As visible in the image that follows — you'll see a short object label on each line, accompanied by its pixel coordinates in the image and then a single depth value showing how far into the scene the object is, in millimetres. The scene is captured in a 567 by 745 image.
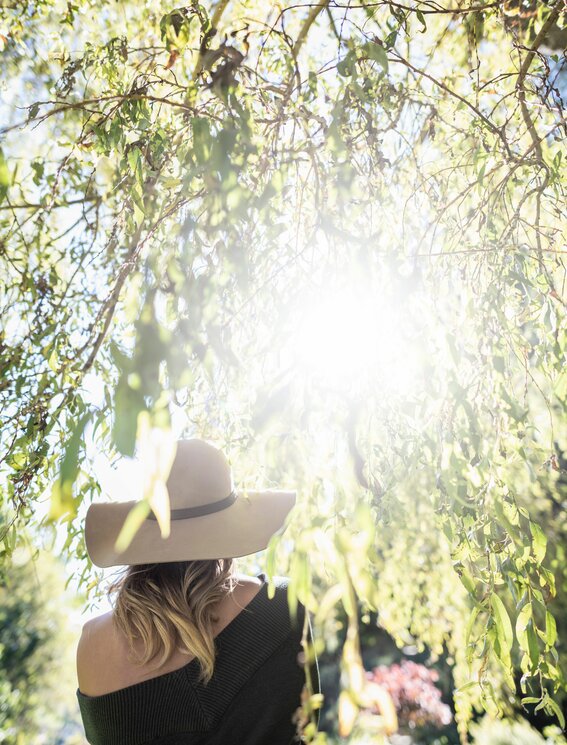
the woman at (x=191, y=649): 1177
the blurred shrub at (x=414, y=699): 5254
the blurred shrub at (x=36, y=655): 9273
